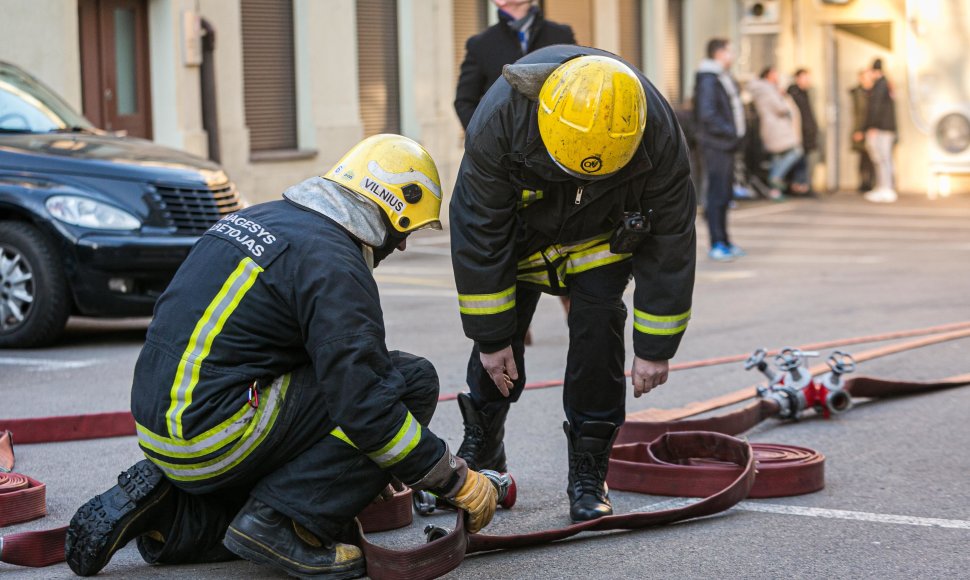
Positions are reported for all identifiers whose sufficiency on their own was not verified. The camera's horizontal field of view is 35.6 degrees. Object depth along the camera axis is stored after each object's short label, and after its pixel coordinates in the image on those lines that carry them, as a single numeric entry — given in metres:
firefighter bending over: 4.35
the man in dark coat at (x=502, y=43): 8.53
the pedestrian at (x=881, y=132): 22.67
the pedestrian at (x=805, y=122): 23.55
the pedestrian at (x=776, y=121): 22.66
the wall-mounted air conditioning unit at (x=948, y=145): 23.38
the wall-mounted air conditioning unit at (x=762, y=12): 23.94
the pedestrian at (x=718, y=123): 14.28
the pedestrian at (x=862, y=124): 23.28
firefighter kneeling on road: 4.04
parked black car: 9.00
